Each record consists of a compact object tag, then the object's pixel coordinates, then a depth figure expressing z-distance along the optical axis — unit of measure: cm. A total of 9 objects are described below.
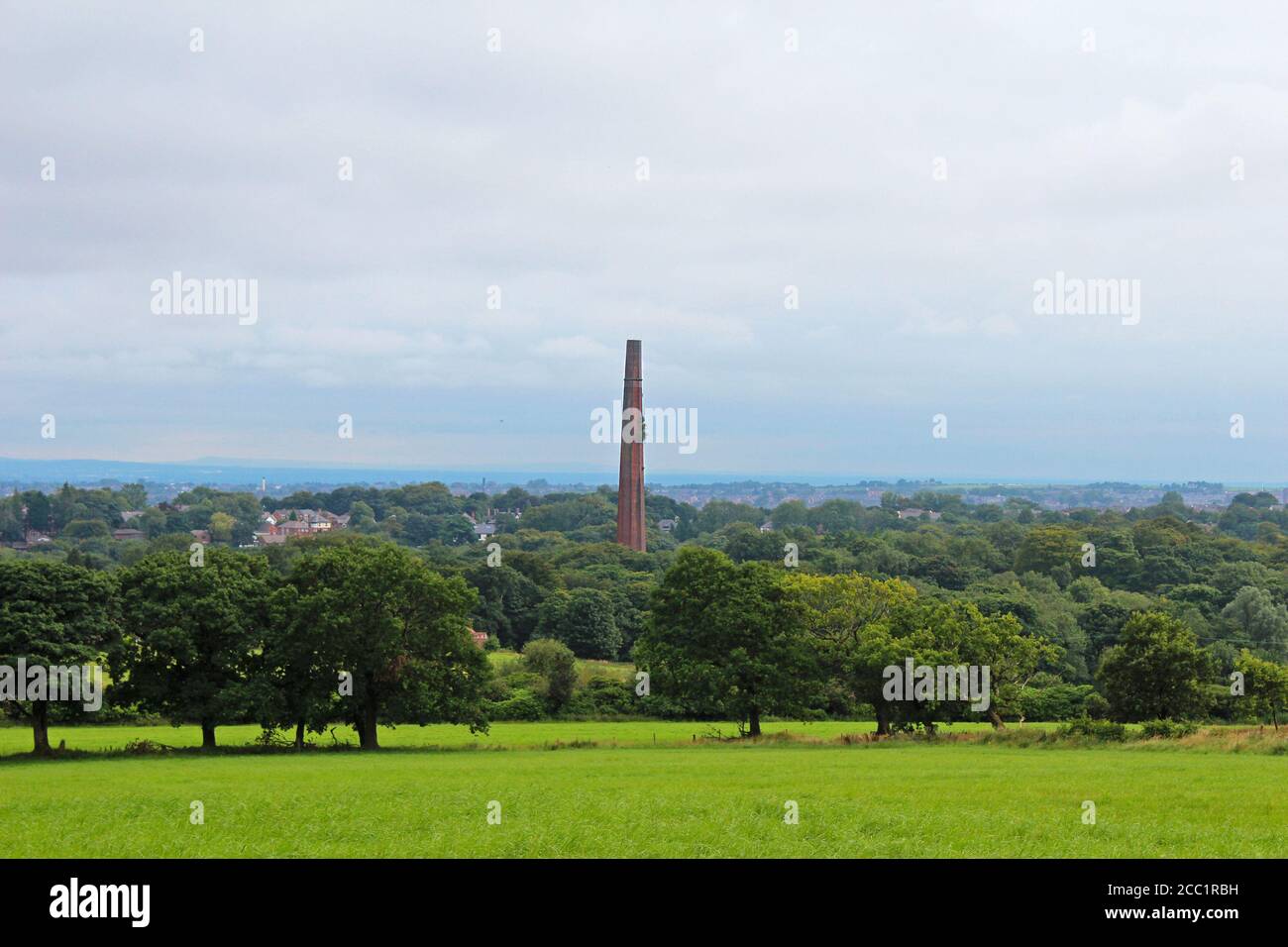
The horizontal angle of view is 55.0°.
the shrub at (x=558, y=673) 7644
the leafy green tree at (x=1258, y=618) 11131
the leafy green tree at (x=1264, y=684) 5869
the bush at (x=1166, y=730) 4900
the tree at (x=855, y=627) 5656
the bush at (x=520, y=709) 7488
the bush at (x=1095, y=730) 4938
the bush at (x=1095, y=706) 6906
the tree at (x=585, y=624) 11062
